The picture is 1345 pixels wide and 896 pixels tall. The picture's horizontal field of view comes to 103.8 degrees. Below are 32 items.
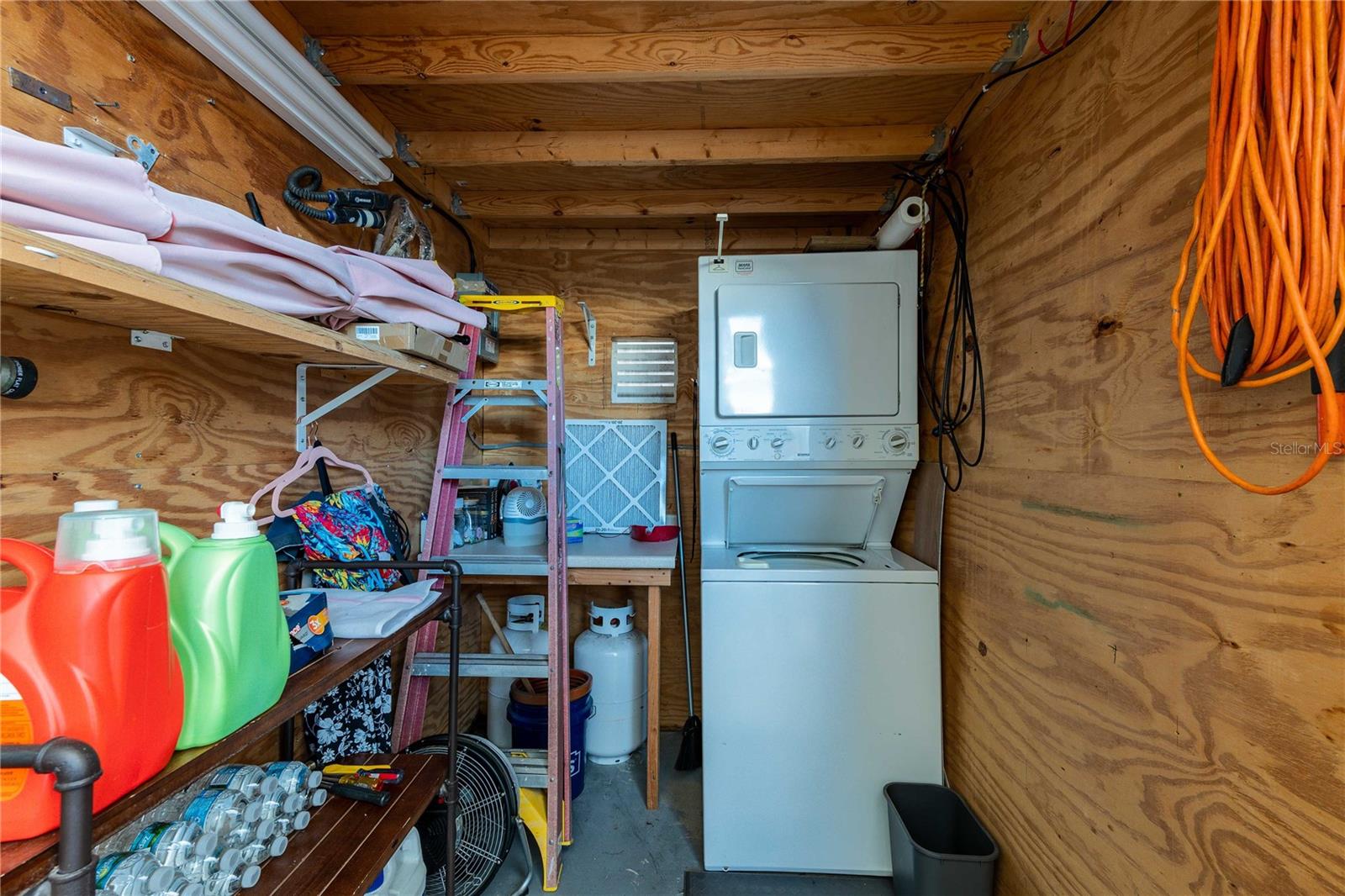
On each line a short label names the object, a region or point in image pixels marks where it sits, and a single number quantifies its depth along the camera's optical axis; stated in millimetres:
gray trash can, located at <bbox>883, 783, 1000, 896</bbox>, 1369
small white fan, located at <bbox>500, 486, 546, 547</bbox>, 2029
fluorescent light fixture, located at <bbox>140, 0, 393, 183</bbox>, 983
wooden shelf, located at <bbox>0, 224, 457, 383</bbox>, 534
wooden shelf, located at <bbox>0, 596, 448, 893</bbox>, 502
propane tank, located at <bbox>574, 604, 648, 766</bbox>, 2209
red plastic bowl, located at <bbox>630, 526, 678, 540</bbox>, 2225
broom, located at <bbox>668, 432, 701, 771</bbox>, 2225
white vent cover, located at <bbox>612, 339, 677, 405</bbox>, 2525
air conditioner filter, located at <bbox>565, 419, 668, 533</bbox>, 2479
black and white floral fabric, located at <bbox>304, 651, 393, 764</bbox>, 1397
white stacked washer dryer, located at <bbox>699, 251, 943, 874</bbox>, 1655
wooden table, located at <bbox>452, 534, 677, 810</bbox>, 1741
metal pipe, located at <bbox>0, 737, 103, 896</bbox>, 476
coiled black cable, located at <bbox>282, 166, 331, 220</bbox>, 1312
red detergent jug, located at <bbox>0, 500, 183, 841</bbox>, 526
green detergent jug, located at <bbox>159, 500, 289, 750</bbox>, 708
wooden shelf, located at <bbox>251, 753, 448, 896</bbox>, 924
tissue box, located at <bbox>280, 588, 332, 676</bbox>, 945
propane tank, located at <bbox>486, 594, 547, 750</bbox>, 2160
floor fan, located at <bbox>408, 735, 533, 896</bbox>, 1525
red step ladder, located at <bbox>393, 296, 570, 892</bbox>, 1587
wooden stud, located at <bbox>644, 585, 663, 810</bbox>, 1885
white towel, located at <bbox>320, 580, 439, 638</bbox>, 1077
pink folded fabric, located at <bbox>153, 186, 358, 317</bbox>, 738
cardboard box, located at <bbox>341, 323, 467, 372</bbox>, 1149
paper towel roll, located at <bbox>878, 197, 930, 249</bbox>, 1662
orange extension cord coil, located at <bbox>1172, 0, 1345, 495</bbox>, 618
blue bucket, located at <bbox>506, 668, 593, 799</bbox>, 1943
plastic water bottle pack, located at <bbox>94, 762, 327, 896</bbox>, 791
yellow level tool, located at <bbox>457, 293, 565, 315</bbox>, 1644
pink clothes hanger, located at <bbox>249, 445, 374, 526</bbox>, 1262
